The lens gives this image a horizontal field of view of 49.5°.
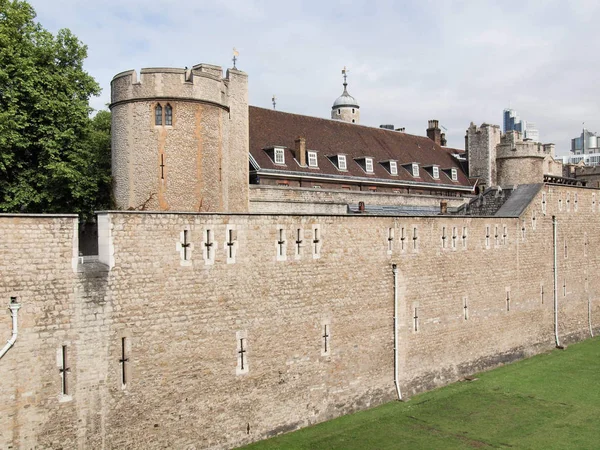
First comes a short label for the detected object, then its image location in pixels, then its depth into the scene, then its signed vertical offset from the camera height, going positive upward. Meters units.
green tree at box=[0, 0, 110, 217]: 22.23 +3.25
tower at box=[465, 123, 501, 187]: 42.00 +3.78
